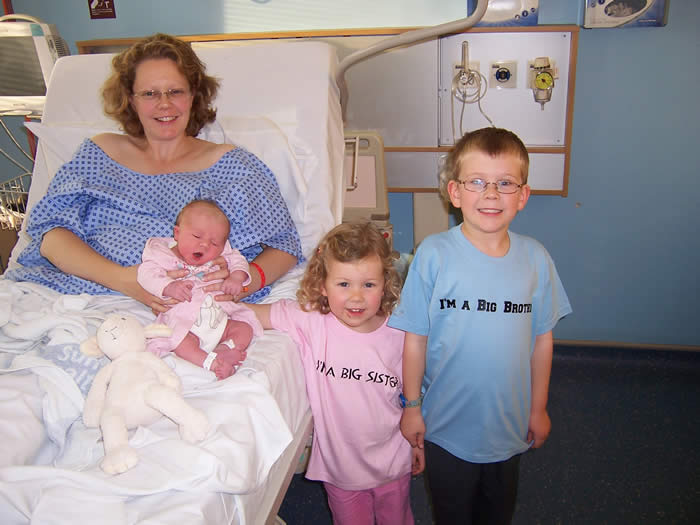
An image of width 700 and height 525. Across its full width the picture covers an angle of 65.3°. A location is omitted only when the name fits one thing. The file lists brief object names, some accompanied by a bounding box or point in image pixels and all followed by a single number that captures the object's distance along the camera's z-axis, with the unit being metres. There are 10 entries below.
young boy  1.19
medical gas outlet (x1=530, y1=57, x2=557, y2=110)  2.25
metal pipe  1.53
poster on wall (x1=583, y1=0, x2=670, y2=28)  2.17
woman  1.46
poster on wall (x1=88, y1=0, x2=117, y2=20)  2.64
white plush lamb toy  0.91
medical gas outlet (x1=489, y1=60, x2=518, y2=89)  2.29
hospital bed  0.81
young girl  1.26
